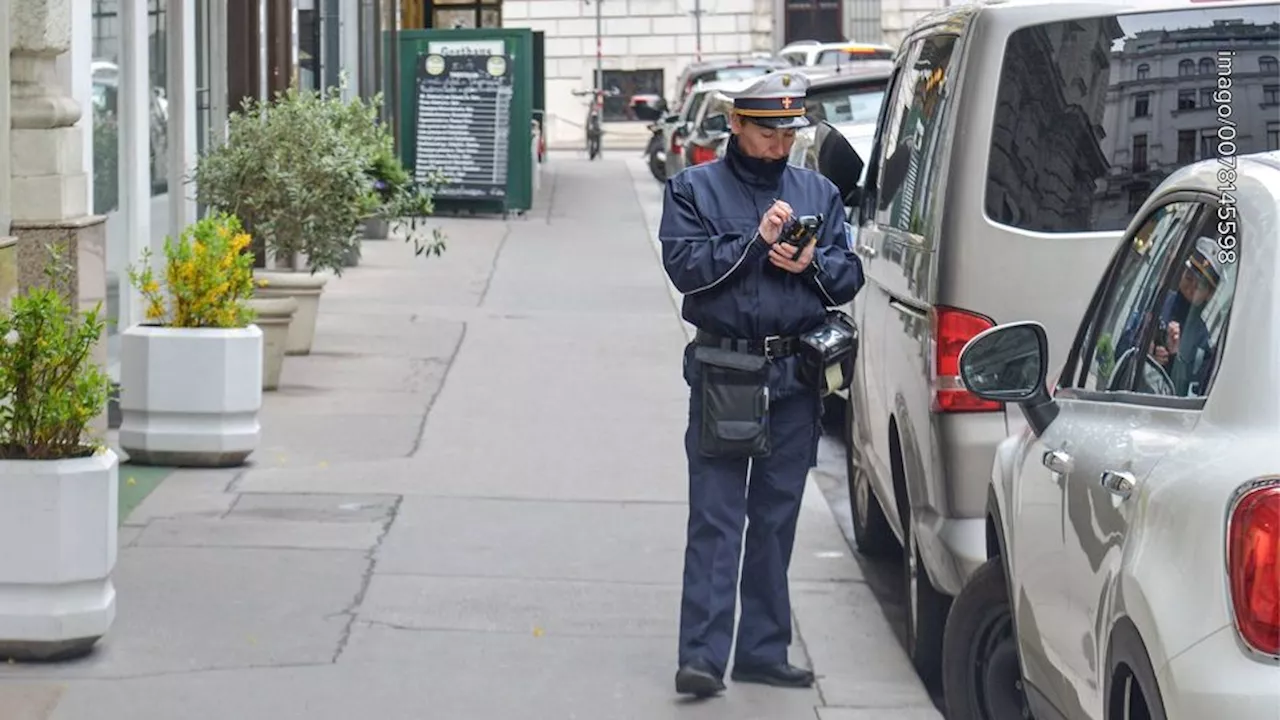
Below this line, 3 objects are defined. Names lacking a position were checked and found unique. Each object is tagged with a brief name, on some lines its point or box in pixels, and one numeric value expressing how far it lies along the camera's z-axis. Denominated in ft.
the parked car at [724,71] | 119.55
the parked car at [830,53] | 125.80
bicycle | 143.64
